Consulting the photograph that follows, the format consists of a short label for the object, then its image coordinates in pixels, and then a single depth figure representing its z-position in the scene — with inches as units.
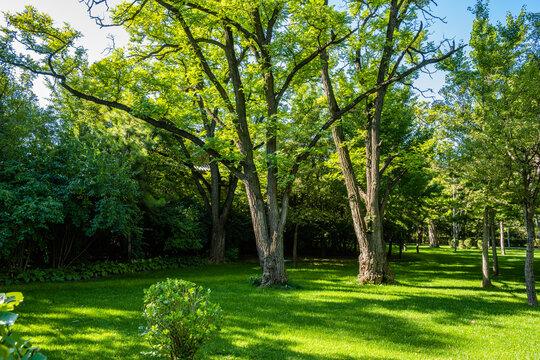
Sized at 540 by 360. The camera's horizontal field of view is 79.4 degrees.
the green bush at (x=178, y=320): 144.2
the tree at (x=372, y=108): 442.9
